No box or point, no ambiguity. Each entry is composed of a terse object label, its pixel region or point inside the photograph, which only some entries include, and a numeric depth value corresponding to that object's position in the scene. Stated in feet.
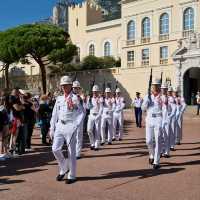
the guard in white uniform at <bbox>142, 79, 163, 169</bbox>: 21.38
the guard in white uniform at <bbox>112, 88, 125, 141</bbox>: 34.49
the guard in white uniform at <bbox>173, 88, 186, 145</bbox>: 29.93
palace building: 84.31
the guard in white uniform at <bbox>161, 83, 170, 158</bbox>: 23.58
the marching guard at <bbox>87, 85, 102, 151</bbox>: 29.27
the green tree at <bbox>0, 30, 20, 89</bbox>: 99.25
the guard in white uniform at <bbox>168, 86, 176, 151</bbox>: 26.26
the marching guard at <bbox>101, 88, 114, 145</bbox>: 31.23
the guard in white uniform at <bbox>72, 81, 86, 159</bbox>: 23.44
